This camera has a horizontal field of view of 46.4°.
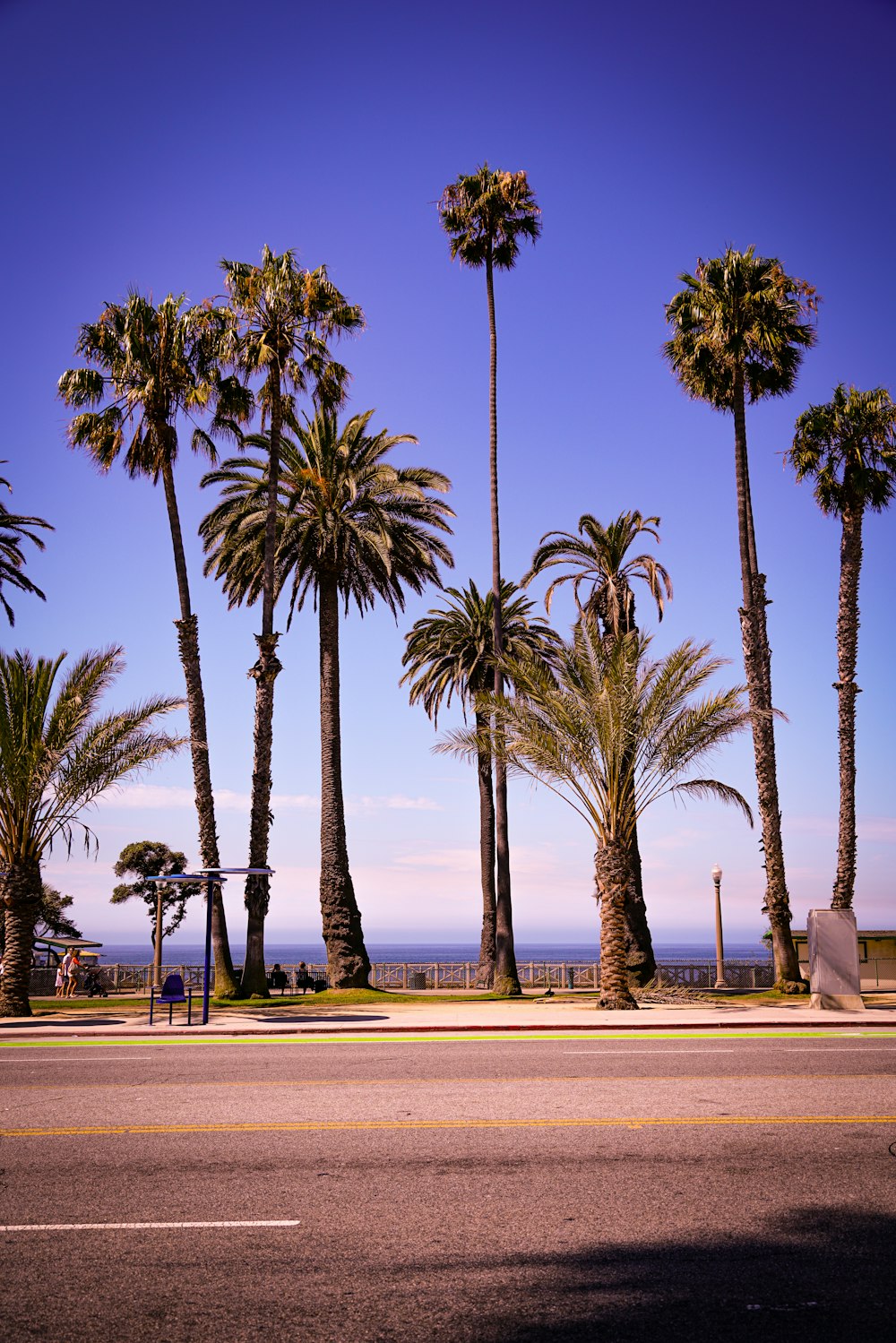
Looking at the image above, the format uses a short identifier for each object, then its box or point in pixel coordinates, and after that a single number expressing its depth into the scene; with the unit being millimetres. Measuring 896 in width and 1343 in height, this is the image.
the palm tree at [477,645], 42312
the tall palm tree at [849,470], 30547
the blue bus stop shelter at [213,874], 20011
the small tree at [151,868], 61281
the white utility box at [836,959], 20094
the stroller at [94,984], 35000
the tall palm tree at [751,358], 29516
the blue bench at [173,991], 19109
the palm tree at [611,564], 33781
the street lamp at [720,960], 34719
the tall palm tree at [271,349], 29500
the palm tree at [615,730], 23156
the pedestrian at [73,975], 33656
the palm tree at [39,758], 21484
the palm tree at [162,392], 28828
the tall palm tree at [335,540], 31422
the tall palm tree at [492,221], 34844
